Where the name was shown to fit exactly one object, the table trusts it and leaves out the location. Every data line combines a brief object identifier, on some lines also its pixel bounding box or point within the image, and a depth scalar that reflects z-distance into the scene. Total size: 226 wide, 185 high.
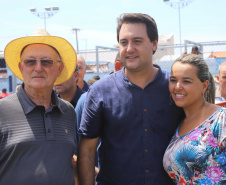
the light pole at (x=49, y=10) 20.20
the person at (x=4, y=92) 8.60
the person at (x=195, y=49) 5.80
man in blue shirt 2.48
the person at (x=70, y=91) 4.21
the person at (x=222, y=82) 3.94
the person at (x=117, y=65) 4.16
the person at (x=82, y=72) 5.80
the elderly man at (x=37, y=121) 2.06
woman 2.16
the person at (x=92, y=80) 7.52
